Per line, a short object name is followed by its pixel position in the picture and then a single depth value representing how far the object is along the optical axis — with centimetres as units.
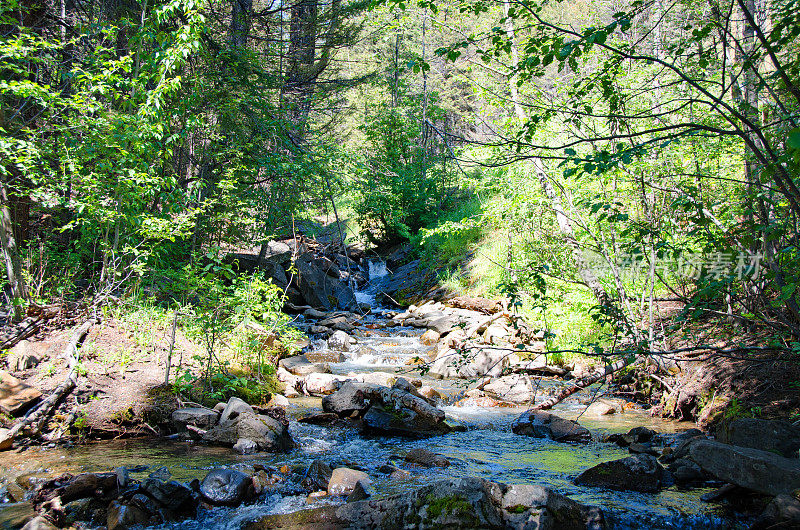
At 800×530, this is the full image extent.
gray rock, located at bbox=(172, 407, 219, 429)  568
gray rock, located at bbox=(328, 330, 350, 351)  1133
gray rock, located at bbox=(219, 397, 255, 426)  577
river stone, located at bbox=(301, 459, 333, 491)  455
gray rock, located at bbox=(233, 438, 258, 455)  535
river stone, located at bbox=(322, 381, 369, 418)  679
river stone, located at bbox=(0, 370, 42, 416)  506
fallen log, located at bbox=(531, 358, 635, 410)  730
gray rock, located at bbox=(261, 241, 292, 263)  1434
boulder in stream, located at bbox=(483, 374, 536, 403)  791
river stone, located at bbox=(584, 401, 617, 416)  712
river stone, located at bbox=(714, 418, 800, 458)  434
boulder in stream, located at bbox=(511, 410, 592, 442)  612
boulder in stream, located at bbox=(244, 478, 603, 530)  359
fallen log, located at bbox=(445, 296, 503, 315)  1289
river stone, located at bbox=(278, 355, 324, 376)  902
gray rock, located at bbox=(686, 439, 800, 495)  374
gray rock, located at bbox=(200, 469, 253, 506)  416
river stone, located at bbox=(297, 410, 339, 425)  661
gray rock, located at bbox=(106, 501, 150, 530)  371
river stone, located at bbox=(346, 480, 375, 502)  425
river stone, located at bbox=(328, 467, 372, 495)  445
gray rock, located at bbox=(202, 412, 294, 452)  548
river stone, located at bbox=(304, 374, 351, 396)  802
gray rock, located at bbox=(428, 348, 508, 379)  907
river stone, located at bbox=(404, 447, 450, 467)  520
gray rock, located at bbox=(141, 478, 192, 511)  393
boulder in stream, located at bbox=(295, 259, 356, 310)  1534
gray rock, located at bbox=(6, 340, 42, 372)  578
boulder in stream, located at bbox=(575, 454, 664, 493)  455
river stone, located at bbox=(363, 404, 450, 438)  635
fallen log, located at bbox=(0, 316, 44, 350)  598
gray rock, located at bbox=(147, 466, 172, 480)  426
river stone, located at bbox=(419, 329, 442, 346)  1170
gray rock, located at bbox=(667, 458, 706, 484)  465
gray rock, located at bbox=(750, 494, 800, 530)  334
